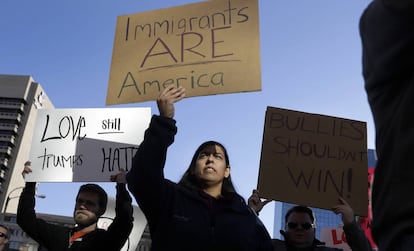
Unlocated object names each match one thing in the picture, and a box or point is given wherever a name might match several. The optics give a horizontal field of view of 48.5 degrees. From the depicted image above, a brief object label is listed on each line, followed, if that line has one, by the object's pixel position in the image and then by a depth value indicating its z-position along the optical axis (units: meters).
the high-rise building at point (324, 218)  120.60
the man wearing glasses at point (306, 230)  3.36
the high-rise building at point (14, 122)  81.62
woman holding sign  2.22
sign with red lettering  5.52
